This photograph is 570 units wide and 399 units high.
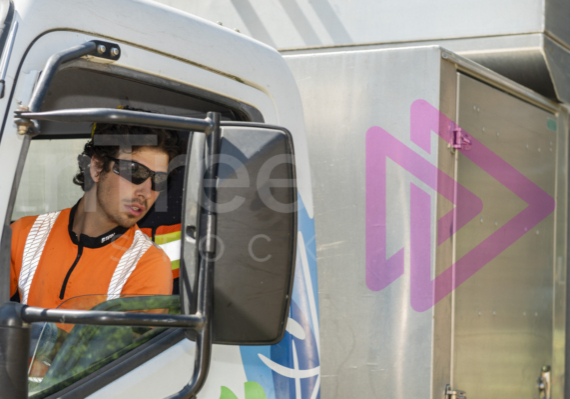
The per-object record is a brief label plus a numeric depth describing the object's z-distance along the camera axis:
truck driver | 3.64
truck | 3.29
